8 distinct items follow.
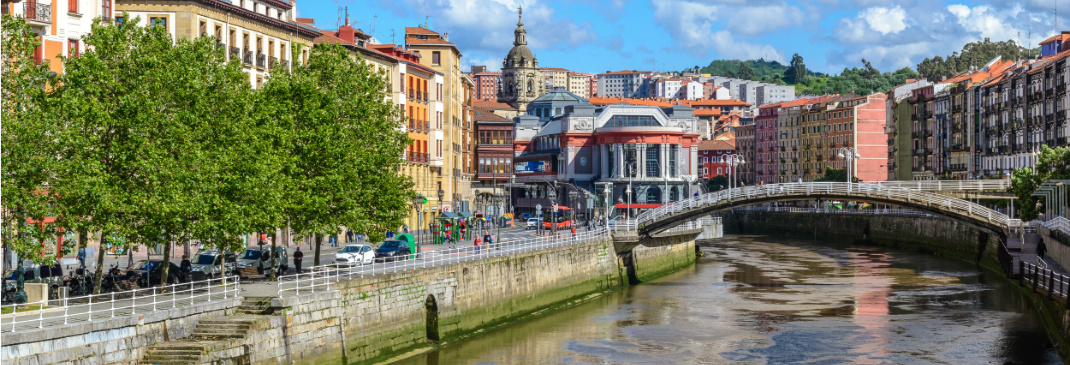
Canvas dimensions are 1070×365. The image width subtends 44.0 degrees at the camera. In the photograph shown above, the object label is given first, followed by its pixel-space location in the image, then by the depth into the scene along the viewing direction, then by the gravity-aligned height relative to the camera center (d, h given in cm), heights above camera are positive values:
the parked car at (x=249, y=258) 5684 -271
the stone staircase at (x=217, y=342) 3425 -389
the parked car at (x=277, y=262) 5583 -288
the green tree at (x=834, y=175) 19014 +242
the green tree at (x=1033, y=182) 9112 +56
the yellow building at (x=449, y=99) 11636 +873
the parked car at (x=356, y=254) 6281 -284
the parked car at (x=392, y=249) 6575 -270
